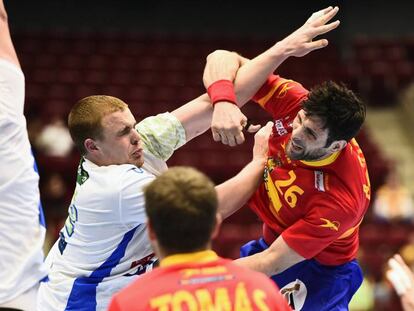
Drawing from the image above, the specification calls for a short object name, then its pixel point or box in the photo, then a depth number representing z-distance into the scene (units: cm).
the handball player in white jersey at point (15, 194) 560
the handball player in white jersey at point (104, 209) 672
